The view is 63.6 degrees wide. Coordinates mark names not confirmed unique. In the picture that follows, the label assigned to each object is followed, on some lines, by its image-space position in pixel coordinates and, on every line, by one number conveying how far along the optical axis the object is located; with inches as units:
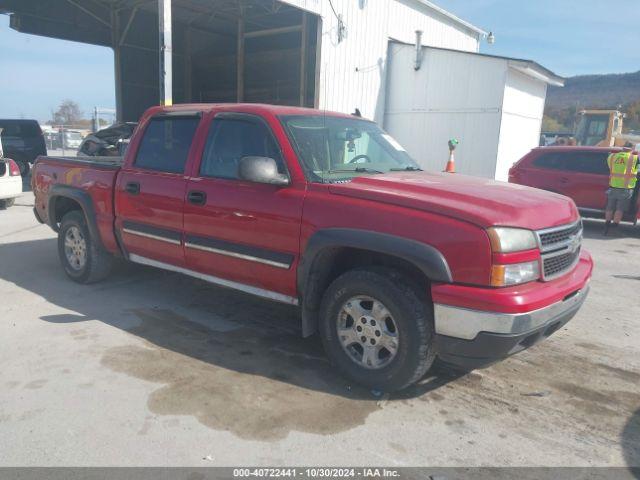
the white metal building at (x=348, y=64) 567.8
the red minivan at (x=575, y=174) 410.3
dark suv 718.5
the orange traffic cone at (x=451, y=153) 471.5
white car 421.4
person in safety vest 374.0
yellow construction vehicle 807.7
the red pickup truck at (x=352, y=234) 119.4
